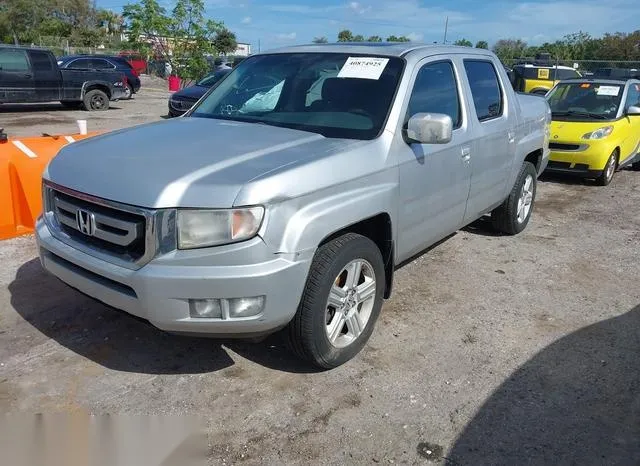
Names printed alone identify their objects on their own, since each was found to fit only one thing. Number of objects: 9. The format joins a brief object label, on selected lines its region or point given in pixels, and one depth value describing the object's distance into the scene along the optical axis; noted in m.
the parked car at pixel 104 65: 19.91
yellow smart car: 8.88
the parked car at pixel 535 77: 19.47
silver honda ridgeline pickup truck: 2.78
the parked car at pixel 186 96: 14.62
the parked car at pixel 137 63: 32.25
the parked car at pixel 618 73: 20.89
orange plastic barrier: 5.50
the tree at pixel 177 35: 16.06
